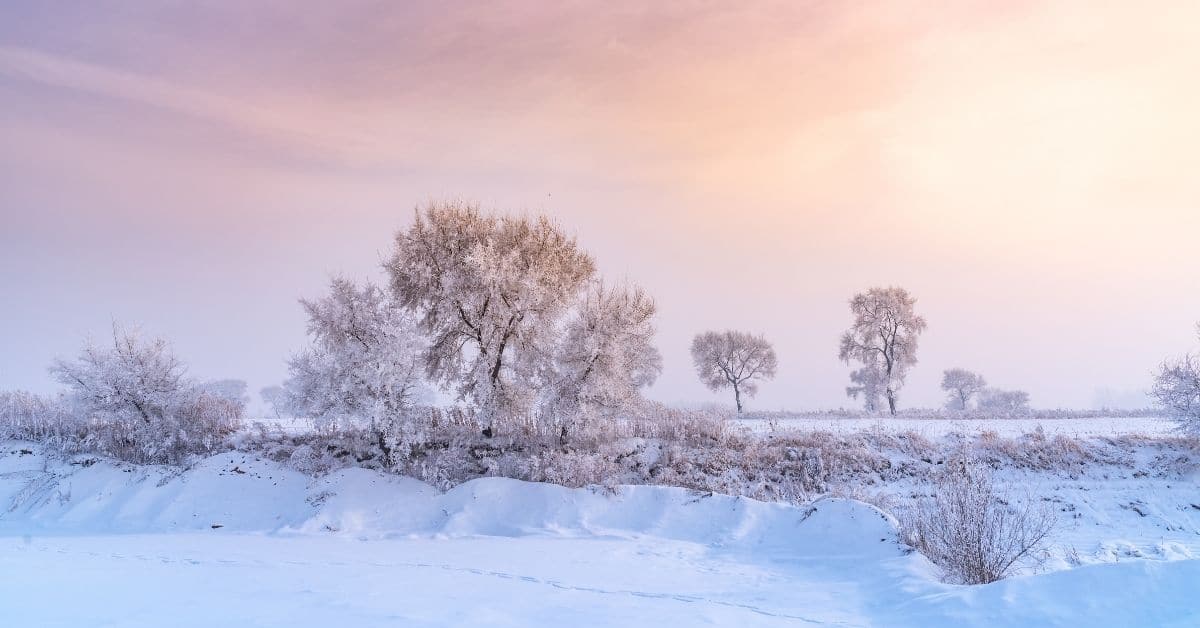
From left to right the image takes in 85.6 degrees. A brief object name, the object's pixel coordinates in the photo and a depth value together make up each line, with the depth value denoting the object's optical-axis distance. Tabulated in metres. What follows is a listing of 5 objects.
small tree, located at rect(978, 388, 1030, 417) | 75.91
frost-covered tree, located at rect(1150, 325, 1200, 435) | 24.25
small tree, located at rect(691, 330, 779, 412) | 52.31
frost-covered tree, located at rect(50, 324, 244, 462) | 21.95
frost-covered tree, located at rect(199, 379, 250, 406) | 68.33
